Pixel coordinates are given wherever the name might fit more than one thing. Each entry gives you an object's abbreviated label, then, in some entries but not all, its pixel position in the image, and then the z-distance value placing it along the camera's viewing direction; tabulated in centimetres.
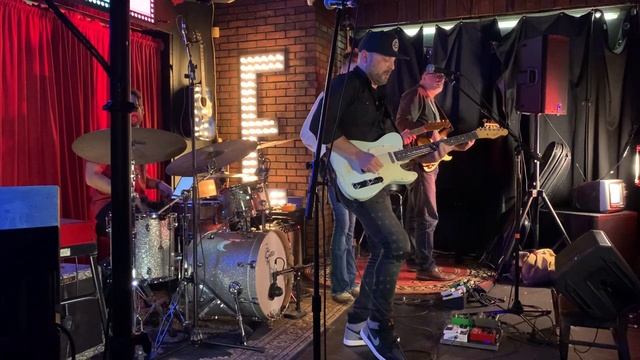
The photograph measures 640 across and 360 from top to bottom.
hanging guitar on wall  570
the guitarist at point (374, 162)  301
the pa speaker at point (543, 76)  435
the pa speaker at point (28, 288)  103
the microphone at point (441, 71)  394
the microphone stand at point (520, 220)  382
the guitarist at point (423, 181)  480
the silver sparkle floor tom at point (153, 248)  338
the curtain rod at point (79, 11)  401
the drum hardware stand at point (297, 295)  396
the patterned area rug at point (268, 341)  326
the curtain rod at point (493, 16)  529
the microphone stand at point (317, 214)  208
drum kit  335
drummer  375
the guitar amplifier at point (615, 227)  477
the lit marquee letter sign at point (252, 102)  593
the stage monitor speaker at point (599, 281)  273
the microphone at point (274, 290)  368
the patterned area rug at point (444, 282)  470
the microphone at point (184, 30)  361
